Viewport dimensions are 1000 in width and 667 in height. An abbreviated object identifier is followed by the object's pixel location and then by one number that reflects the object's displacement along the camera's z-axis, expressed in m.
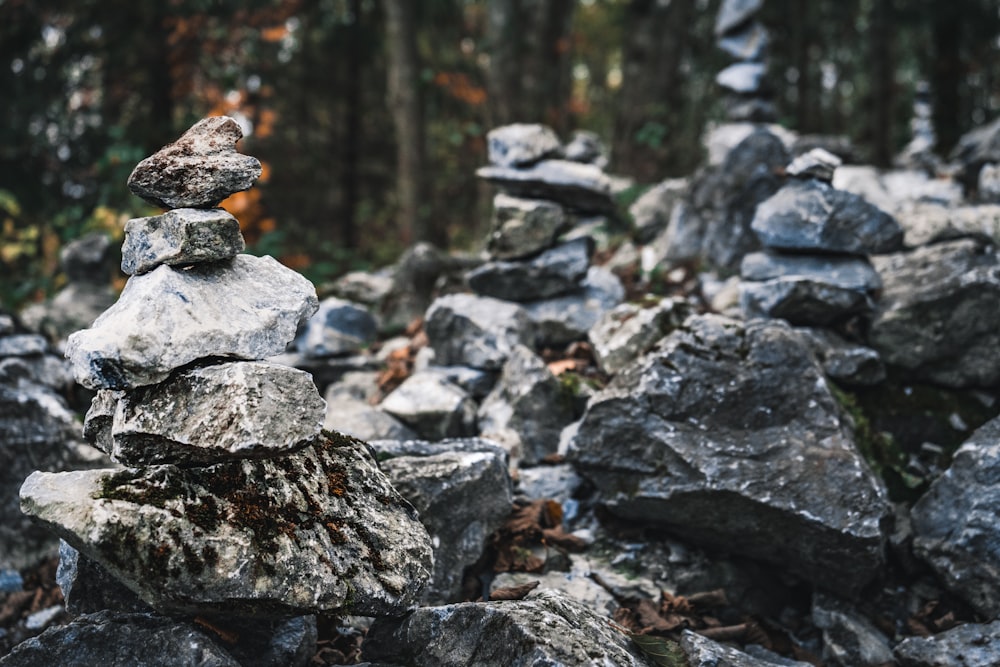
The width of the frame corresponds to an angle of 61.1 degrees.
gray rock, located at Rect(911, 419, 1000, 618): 4.30
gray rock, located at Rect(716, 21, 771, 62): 9.09
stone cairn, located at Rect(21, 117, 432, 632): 3.12
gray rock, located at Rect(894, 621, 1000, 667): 3.71
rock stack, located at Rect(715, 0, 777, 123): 9.07
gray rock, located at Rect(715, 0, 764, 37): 8.98
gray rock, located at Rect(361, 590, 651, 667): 3.11
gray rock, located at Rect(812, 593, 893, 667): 4.16
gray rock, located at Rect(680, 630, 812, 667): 3.50
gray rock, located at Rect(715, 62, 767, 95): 9.07
